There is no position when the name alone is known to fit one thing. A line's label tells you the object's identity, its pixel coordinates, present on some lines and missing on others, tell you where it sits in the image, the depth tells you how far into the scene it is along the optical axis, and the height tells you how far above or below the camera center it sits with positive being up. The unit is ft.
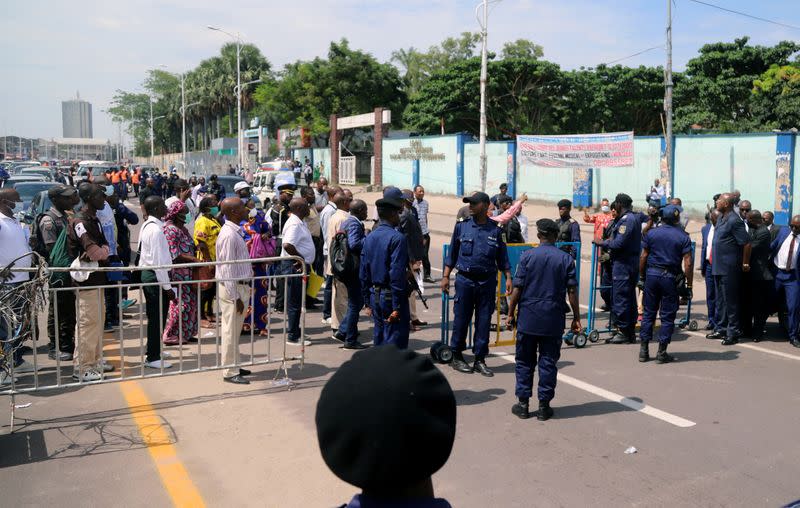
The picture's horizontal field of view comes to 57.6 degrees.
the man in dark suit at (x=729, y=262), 30.45 -2.83
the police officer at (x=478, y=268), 24.58 -2.42
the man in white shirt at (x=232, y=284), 23.29 -2.78
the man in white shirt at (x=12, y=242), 23.47 -1.38
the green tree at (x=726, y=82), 114.73 +18.28
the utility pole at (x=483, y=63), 86.43 +16.09
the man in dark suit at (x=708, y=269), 33.17 -3.49
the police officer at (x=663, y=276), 26.78 -2.97
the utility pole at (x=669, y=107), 78.33 +9.78
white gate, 153.79 +5.80
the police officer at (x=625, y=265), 29.99 -2.88
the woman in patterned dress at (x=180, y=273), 28.09 -3.04
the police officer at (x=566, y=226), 35.47 -1.47
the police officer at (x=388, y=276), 22.27 -2.42
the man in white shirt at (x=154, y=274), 24.32 -2.55
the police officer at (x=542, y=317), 20.52 -3.40
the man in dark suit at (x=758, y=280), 31.07 -3.62
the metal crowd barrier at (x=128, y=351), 19.13 -5.80
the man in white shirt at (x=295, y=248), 28.71 -1.99
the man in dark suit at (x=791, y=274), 30.09 -3.29
